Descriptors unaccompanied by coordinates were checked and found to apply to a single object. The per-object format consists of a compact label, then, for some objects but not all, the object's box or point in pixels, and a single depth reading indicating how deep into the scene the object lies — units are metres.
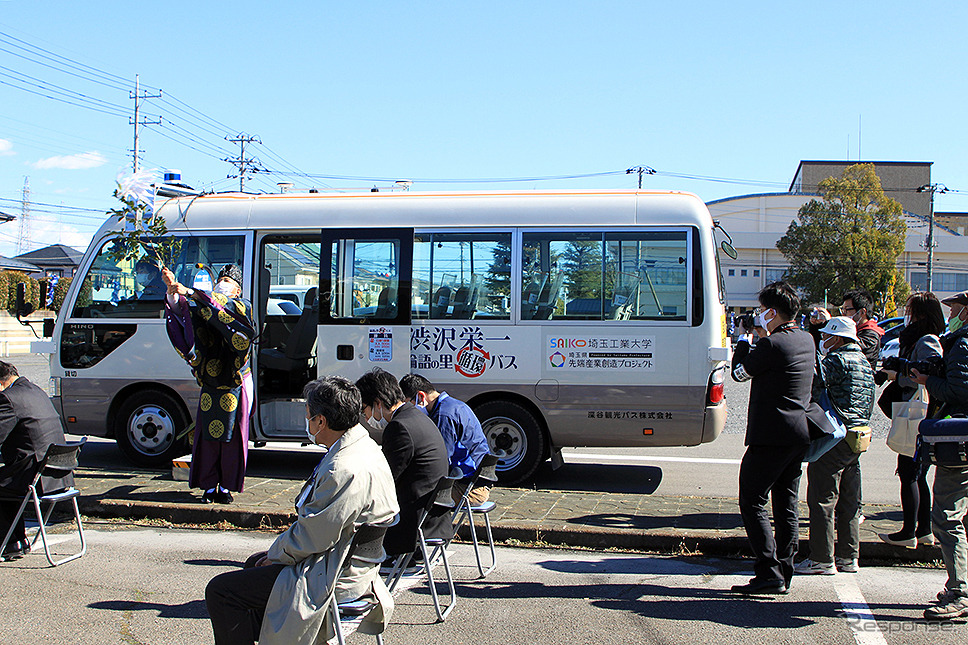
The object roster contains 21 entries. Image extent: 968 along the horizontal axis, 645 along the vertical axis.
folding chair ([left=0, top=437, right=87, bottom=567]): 5.65
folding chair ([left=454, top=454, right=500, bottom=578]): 5.27
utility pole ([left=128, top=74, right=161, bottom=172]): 44.25
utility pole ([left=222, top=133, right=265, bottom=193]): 43.81
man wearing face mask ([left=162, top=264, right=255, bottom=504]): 7.20
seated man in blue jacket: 5.48
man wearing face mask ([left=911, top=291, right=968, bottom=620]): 4.71
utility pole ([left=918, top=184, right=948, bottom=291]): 43.75
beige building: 61.38
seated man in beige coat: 3.41
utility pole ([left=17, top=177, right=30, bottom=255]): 51.18
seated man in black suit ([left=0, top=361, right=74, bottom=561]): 5.75
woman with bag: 6.09
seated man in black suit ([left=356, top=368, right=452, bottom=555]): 4.55
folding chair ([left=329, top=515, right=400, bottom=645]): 3.48
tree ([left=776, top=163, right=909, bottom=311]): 47.22
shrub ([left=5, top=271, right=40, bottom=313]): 35.81
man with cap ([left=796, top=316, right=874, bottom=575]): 5.57
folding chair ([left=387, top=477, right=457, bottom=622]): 4.55
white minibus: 8.28
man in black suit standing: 5.17
